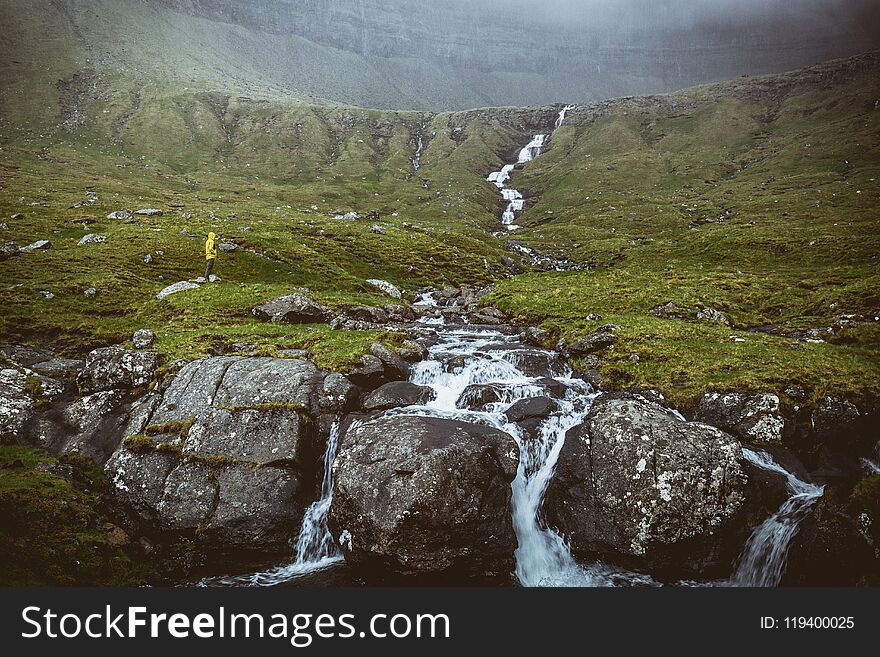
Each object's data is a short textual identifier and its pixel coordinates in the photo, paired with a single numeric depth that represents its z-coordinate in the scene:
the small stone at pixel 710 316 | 33.25
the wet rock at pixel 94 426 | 17.25
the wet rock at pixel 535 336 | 28.63
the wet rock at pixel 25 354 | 22.28
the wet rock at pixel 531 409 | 18.53
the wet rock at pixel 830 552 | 11.40
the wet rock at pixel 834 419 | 16.36
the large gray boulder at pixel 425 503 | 13.67
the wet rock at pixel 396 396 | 19.12
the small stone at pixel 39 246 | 44.12
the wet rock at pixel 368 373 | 20.55
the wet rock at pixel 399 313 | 36.28
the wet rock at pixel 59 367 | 20.77
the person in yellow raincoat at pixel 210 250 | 38.59
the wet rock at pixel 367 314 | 34.91
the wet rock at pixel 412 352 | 23.86
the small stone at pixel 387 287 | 46.21
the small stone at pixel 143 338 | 23.33
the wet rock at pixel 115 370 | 19.70
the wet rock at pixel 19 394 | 17.25
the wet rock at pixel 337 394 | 18.75
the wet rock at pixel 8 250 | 39.91
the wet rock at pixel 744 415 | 16.59
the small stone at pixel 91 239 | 50.75
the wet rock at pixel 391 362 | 21.86
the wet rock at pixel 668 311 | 34.47
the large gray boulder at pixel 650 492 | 14.05
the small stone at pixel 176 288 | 35.16
